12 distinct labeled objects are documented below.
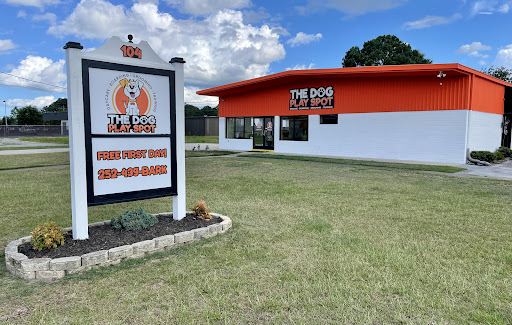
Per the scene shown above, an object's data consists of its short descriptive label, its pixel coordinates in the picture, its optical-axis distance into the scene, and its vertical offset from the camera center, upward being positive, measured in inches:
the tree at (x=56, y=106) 3434.3 +266.1
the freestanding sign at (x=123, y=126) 172.9 +3.3
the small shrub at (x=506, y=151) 760.3 -37.8
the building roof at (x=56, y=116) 1656.5 +78.8
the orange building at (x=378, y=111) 635.5 +47.6
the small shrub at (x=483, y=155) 634.8 -39.2
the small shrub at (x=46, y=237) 160.4 -49.4
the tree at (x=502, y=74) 1284.4 +227.0
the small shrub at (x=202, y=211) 217.9 -50.1
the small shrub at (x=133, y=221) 192.4 -50.3
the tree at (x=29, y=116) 2474.2 +113.4
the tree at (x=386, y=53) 1749.5 +410.5
